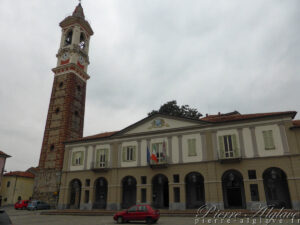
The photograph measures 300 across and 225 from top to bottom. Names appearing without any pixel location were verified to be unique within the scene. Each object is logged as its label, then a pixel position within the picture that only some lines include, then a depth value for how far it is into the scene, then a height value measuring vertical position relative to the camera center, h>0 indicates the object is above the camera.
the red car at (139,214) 16.84 -1.22
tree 41.53 +14.45
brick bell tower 36.59 +15.34
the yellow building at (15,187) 49.56 +1.83
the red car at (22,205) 36.09 -1.24
